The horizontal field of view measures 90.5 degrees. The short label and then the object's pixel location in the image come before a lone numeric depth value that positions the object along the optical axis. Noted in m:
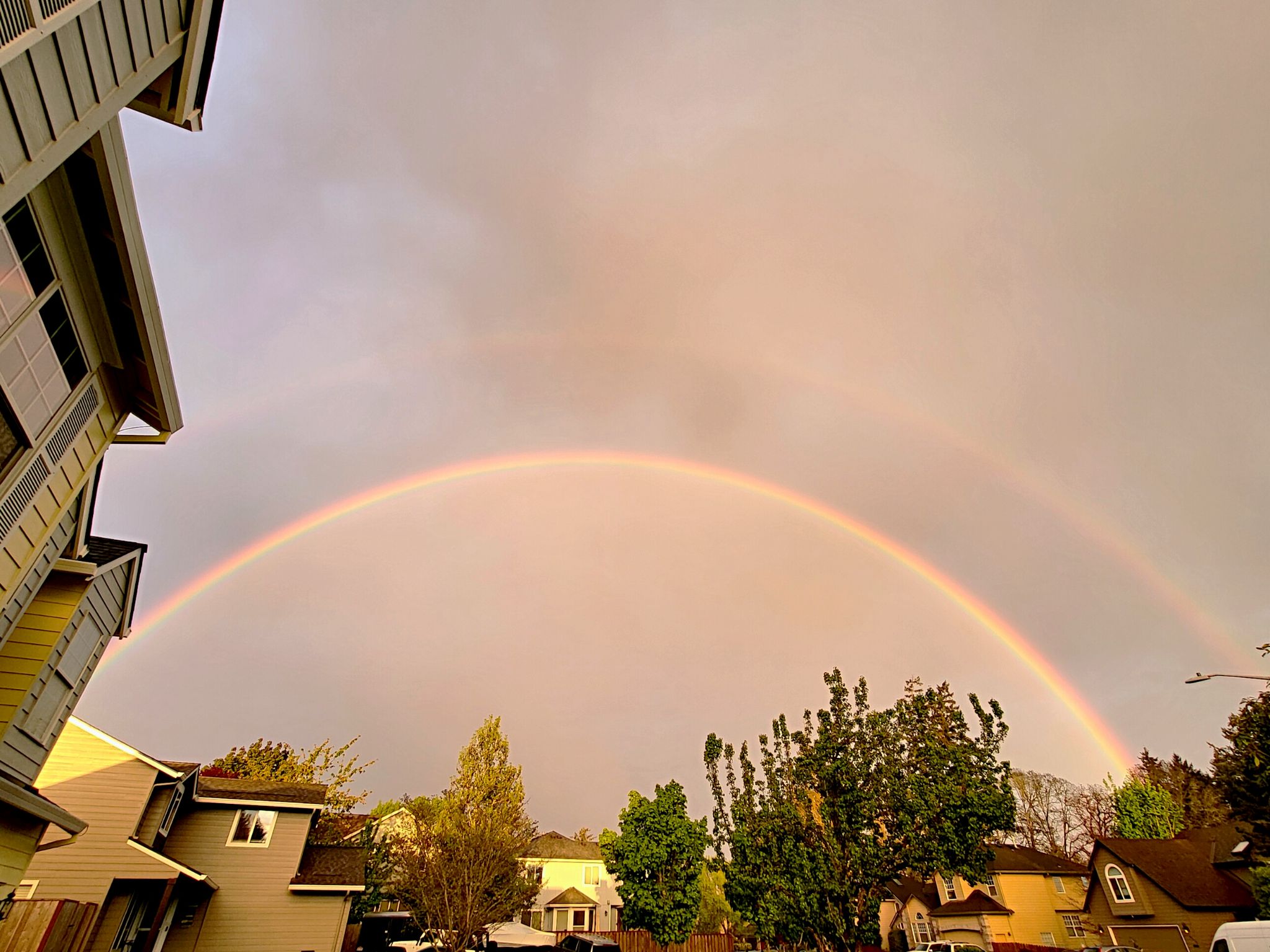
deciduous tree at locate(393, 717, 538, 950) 26.75
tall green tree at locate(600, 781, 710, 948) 39.16
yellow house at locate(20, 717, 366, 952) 20.38
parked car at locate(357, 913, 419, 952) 37.22
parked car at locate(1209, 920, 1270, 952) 18.72
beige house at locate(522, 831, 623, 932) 57.25
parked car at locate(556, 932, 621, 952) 31.83
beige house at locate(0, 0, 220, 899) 5.41
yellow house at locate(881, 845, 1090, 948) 43.06
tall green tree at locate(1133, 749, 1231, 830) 56.31
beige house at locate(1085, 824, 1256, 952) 34.28
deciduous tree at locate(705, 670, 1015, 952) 27.80
